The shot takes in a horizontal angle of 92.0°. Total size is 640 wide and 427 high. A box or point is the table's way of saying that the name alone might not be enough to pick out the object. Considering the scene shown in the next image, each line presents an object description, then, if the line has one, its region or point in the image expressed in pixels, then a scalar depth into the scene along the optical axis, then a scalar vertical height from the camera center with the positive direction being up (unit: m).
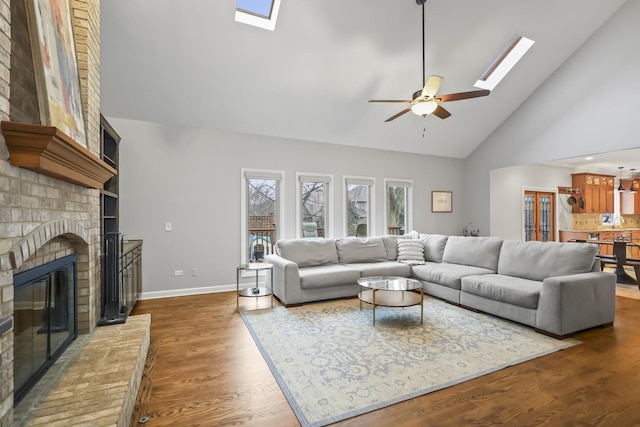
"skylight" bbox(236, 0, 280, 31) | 3.47 +2.35
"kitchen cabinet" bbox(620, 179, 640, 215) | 8.58 +0.45
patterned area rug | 2.09 -1.19
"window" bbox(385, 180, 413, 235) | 6.40 +0.23
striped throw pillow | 5.13 -0.59
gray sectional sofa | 3.08 -0.75
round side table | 4.16 -1.04
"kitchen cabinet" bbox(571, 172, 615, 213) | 7.95 +0.65
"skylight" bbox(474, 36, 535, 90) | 4.91 +2.59
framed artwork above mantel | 1.59 +0.89
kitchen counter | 7.72 -0.37
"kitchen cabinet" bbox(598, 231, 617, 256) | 7.57 -0.81
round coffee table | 3.38 -0.93
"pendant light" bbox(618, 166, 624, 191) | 8.00 +0.79
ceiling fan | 3.18 +1.28
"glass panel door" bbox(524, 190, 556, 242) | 7.45 +0.03
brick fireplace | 1.31 +0.08
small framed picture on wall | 6.87 +0.35
